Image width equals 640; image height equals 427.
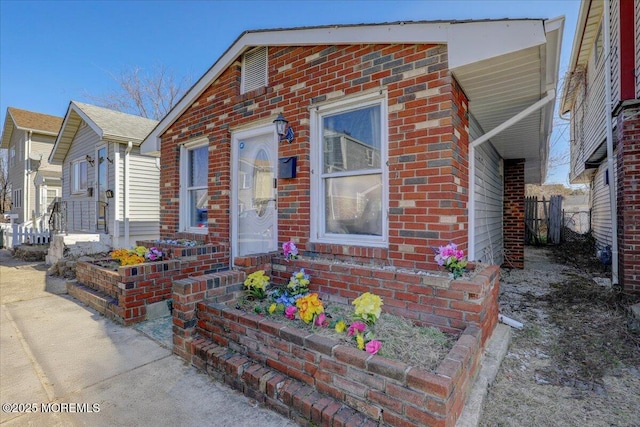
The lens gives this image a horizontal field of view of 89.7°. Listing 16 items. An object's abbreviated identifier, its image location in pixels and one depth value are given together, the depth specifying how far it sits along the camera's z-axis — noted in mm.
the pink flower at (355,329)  2199
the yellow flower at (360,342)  2012
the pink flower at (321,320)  2434
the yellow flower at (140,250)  4827
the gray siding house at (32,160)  15070
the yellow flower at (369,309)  2357
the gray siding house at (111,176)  9125
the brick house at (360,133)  2893
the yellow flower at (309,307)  2457
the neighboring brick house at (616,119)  4359
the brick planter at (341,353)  1681
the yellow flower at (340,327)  2295
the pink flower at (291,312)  2600
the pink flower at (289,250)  3527
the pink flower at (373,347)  1922
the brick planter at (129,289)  3541
